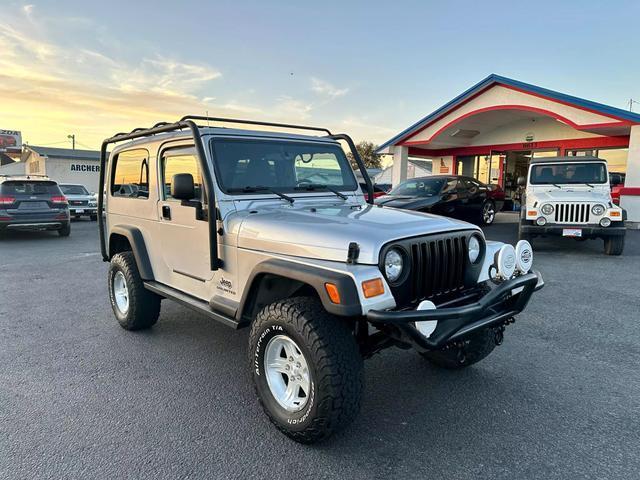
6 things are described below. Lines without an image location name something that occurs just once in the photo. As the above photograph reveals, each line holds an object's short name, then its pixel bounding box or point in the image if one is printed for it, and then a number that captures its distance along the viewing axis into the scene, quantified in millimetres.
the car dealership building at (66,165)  33375
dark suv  11805
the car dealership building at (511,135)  13516
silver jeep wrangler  2602
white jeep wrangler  8773
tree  58203
